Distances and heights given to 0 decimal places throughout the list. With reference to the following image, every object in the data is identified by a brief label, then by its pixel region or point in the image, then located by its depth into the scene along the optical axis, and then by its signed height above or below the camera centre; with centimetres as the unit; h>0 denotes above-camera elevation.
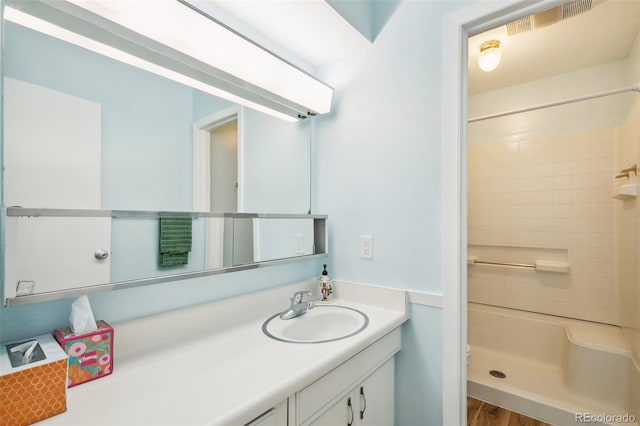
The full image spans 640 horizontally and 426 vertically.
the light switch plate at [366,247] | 145 -16
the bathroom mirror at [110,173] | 74 +13
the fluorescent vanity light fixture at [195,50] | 81 +58
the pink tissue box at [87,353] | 73 -36
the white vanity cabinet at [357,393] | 87 -61
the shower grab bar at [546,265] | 231 -41
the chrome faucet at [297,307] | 129 -42
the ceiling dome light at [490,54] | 189 +105
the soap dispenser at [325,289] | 152 -38
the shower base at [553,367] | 167 -106
